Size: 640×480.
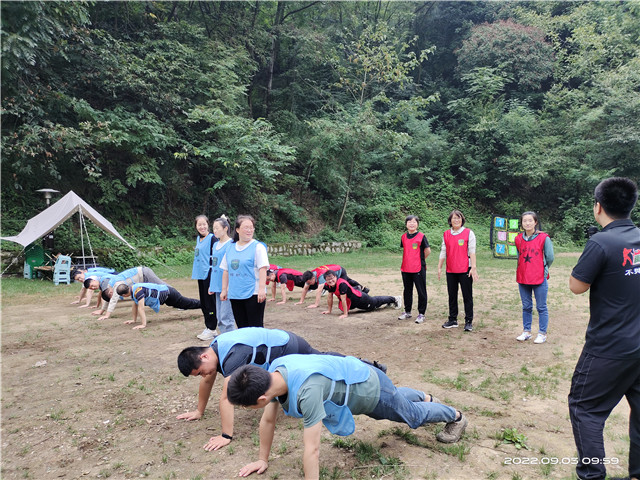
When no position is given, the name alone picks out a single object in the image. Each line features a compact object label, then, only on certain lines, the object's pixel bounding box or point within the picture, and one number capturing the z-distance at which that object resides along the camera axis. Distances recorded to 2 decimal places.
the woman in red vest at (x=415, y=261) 6.61
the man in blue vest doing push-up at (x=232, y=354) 2.79
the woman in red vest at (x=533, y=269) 5.36
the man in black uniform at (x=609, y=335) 2.33
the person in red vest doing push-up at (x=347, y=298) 7.07
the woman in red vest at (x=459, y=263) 6.05
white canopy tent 10.62
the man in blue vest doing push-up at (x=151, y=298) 6.44
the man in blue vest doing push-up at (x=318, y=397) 2.21
